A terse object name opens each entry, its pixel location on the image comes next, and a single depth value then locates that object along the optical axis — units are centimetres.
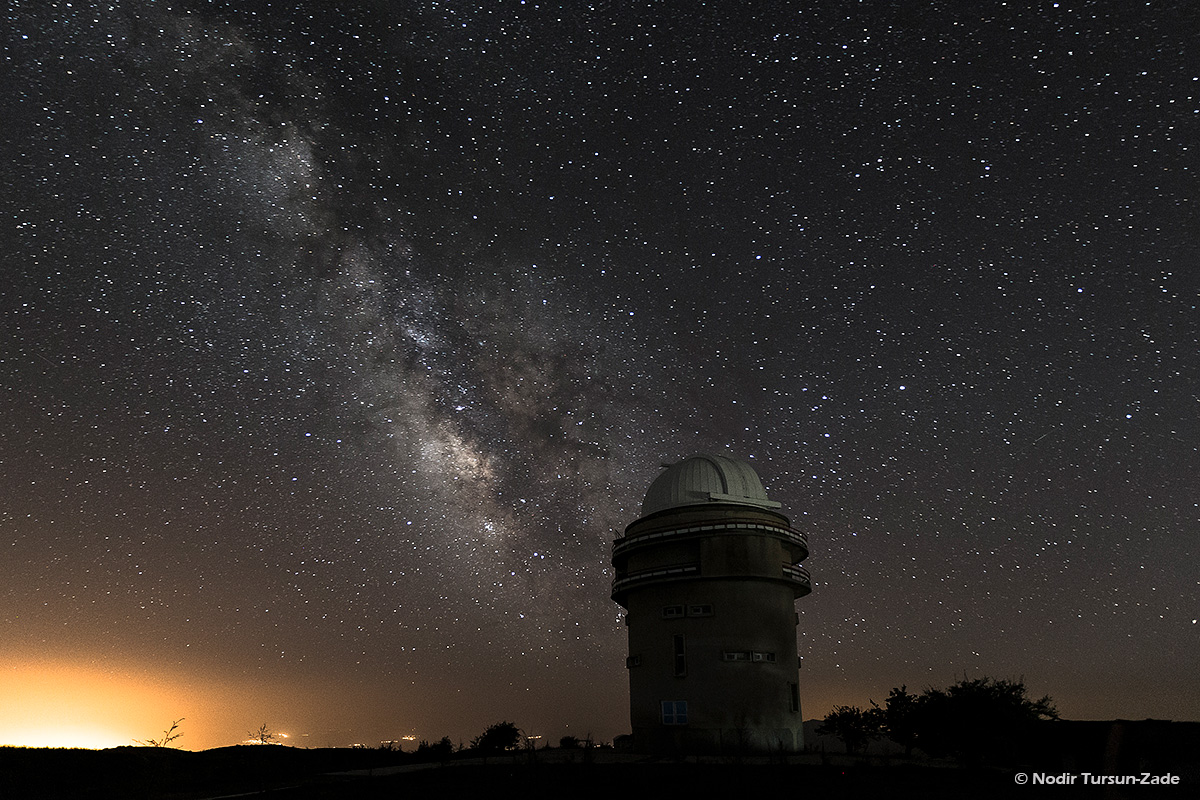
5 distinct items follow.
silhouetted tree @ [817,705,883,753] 3172
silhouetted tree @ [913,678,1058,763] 2148
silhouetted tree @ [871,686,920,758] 2750
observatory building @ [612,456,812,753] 3106
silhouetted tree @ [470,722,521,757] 3111
